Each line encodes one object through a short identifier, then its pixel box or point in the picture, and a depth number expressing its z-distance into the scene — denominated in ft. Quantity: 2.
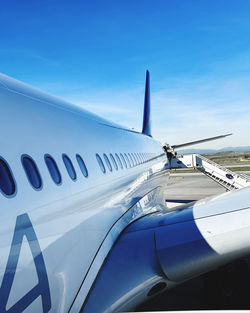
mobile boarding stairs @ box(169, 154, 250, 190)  50.29
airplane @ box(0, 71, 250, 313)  7.31
